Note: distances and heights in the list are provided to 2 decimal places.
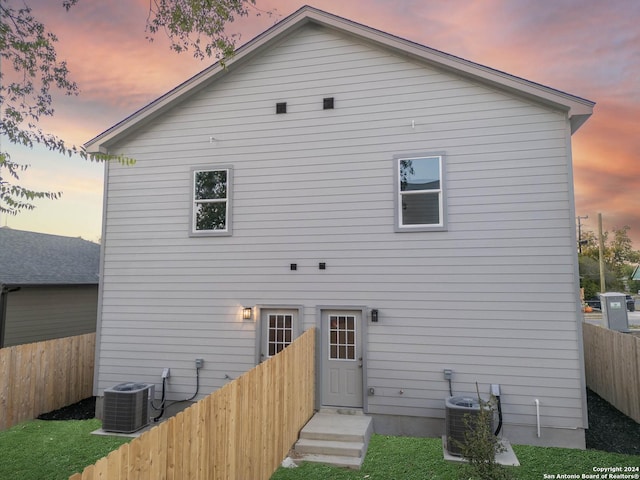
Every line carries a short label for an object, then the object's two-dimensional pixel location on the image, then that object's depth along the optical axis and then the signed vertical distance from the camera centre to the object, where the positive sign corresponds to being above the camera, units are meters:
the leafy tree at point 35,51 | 6.41 +3.74
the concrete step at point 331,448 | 6.21 -2.67
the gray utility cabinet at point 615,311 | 11.05 -0.94
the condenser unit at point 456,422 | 6.32 -2.32
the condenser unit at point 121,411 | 7.36 -2.47
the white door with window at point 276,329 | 8.21 -1.08
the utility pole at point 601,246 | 25.18 +2.00
